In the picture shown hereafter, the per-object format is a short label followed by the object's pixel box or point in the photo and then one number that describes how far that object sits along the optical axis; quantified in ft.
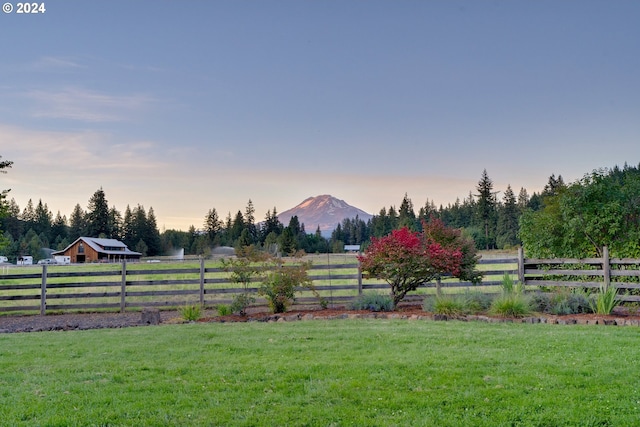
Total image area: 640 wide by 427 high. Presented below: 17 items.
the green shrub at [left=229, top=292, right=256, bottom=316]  40.01
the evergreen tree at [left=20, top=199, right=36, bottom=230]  293.98
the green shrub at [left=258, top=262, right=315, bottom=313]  41.60
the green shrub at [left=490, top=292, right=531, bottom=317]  35.14
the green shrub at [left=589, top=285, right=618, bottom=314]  35.86
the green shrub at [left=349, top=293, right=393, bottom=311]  40.98
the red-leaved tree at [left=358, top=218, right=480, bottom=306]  42.42
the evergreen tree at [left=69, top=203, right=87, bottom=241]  290.97
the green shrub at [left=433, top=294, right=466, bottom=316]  36.27
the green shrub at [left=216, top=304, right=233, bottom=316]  40.70
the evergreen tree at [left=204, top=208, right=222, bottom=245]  315.17
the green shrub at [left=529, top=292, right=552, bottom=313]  38.09
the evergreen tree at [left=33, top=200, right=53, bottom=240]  289.74
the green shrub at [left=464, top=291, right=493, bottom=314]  37.64
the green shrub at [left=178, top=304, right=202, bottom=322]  37.76
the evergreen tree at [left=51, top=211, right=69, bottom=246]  295.69
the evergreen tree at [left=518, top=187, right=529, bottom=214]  296.38
